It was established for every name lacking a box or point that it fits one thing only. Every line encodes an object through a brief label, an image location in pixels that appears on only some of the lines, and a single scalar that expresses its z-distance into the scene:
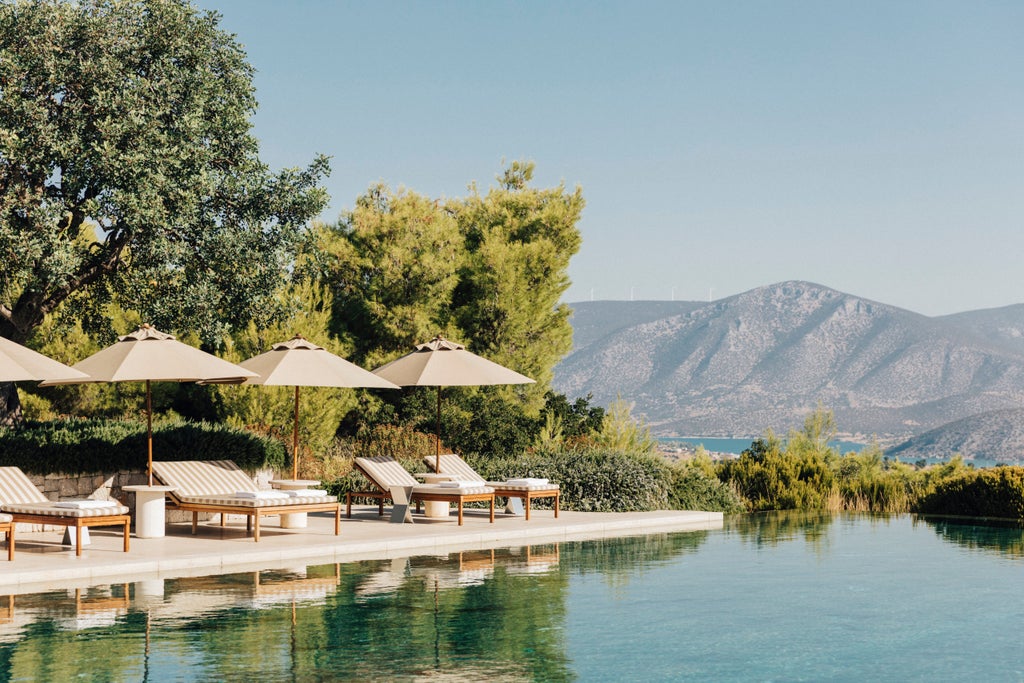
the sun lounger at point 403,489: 17.11
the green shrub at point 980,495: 20.77
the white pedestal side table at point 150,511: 14.77
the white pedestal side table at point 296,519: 16.17
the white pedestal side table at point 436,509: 17.98
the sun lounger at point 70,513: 12.85
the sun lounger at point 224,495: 14.64
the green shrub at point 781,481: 22.84
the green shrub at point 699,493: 21.39
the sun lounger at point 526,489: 17.64
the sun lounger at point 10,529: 12.55
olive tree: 19.27
